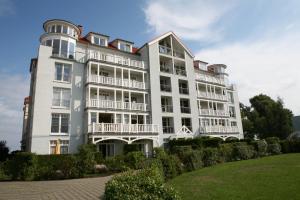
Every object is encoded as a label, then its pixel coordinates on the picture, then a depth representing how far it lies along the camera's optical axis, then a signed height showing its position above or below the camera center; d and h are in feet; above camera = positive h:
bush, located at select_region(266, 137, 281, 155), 93.47 -3.05
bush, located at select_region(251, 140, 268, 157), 86.01 -2.67
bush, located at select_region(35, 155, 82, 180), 52.95 -5.38
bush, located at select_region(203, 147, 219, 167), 63.10 -4.20
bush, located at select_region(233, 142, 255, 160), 76.02 -3.75
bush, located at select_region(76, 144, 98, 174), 54.57 -3.68
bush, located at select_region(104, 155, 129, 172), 60.58 -4.94
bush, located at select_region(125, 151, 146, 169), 59.08 -3.66
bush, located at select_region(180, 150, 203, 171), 56.39 -4.39
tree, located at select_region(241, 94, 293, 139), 185.06 +17.30
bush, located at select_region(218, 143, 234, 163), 69.77 -3.61
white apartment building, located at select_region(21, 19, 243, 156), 84.64 +22.03
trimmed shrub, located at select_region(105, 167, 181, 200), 20.51 -4.18
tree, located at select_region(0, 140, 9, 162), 83.42 -1.11
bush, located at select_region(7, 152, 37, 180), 51.96 -4.28
